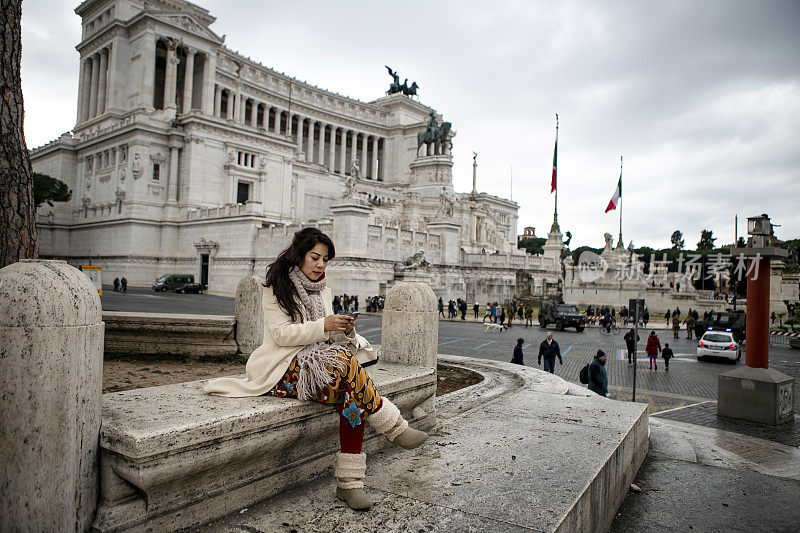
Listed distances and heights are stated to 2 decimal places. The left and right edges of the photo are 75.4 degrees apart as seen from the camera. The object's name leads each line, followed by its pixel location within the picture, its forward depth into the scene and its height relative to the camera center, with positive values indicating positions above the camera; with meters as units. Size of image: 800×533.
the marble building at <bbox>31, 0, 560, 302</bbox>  34.69 +7.38
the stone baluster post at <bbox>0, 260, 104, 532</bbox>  2.40 -0.63
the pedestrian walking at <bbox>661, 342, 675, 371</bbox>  14.80 -1.87
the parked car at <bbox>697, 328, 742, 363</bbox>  17.09 -1.88
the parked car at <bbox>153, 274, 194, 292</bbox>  33.69 -0.86
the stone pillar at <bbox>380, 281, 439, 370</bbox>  4.95 -0.48
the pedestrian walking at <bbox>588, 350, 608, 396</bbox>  9.42 -1.69
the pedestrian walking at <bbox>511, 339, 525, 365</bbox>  12.33 -1.70
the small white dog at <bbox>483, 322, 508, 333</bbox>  24.46 -2.24
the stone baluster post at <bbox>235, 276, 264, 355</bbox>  7.88 -0.67
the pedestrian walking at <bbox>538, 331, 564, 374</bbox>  12.12 -1.60
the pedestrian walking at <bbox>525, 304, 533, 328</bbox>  29.91 -1.95
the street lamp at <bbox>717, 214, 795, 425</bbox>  8.73 -1.42
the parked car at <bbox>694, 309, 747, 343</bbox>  22.84 -1.56
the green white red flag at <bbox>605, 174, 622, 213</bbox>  38.66 +6.47
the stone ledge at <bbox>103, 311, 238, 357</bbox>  8.14 -1.05
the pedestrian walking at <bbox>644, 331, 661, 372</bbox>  14.55 -1.67
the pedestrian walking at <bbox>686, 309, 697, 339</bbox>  26.12 -1.84
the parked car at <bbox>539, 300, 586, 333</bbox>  26.50 -1.71
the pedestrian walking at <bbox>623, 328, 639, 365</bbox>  15.06 -1.64
